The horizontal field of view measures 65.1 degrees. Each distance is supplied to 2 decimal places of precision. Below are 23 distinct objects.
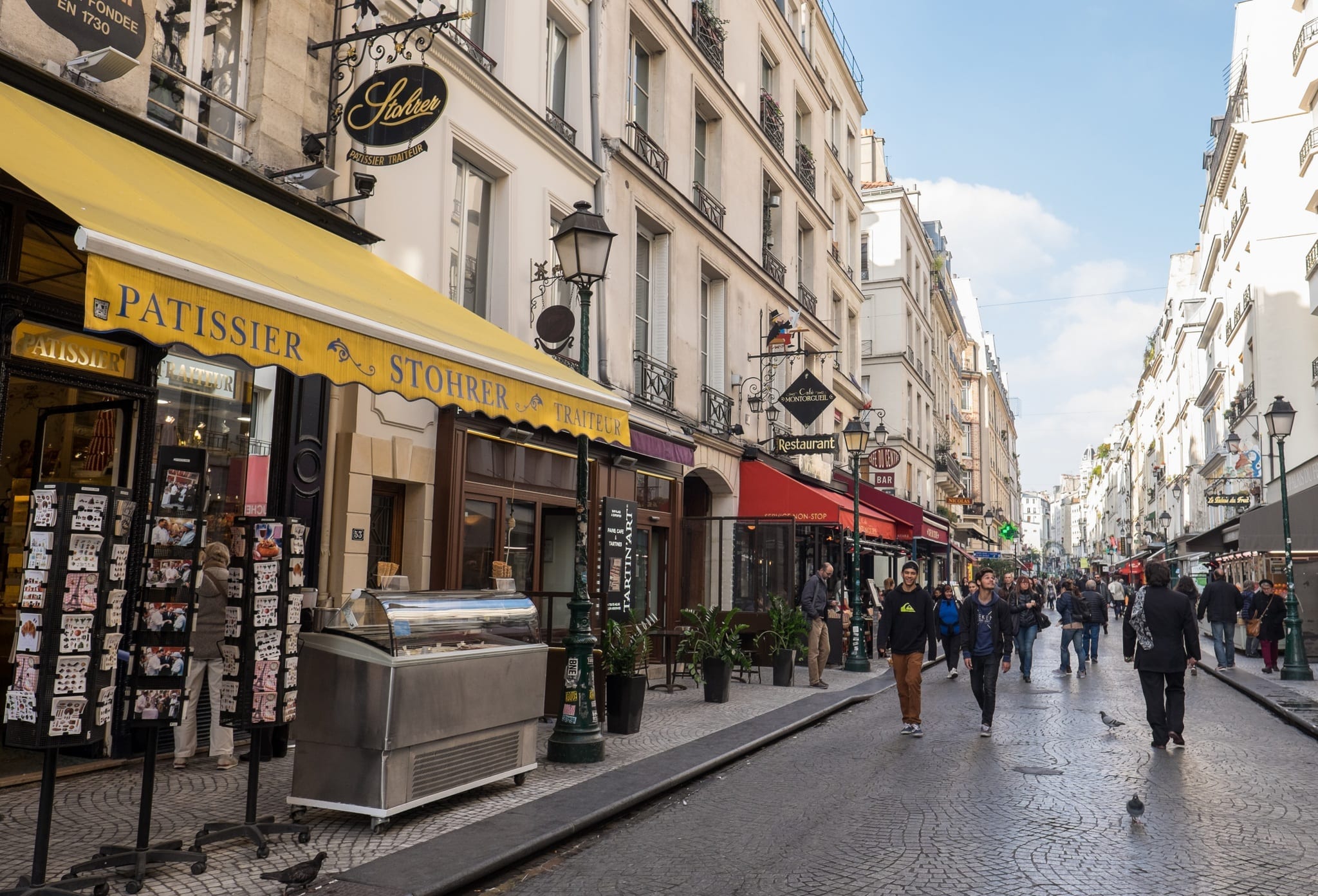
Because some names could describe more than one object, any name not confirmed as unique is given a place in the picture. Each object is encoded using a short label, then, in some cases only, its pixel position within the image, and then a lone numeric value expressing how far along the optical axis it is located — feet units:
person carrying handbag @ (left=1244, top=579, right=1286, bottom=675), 62.34
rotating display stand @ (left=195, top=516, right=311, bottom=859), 19.31
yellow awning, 16.99
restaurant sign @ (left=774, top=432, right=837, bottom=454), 65.98
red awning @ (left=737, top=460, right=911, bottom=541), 62.64
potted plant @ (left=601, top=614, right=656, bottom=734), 32.99
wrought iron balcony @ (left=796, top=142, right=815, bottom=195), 80.23
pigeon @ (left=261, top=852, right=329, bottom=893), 16.69
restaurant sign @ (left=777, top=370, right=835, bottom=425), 64.69
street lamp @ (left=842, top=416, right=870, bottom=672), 59.31
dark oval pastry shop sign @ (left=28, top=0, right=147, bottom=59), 23.01
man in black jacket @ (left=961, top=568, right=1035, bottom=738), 35.94
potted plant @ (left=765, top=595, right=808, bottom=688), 50.01
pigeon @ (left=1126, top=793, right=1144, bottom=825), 22.65
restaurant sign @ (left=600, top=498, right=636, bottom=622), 45.03
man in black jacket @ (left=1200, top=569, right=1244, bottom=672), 63.67
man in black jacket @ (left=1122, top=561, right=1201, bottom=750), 31.96
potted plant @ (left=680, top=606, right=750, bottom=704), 42.39
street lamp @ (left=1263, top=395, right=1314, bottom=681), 56.90
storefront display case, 20.43
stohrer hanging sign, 29.30
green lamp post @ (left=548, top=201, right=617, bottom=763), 28.37
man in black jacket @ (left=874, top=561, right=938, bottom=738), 35.60
